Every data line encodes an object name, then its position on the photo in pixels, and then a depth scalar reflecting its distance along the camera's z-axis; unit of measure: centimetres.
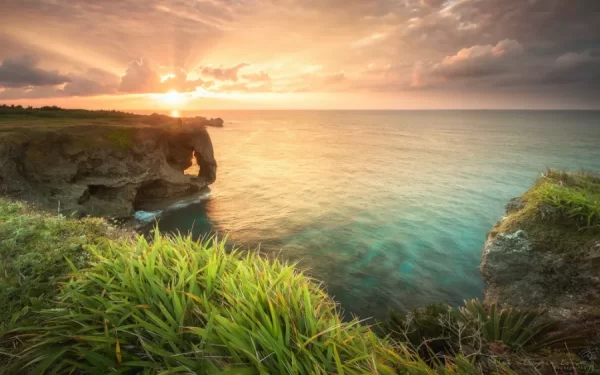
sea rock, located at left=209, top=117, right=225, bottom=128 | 15212
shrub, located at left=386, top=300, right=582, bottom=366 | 453
